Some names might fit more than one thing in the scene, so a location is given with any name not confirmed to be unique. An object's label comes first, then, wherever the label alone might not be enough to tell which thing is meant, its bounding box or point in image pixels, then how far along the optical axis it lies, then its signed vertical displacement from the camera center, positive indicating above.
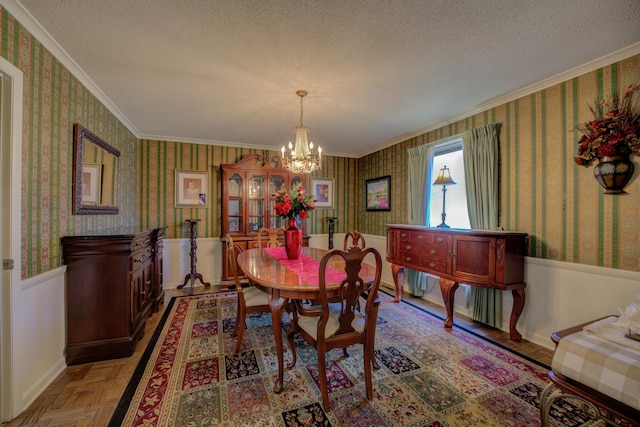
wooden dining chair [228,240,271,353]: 2.26 -0.79
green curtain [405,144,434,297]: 3.64 +0.36
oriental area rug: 1.57 -1.21
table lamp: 3.25 +0.44
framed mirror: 2.22 +0.39
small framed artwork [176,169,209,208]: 4.29 +0.43
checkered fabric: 1.19 -0.74
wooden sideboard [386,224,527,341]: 2.36 -0.44
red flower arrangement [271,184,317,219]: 2.43 +0.10
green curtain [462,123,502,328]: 2.79 +0.27
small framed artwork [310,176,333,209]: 5.13 +0.48
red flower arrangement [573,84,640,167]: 1.88 +0.65
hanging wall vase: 1.92 +0.32
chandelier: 2.68 +0.59
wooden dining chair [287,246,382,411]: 1.61 -0.73
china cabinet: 4.27 +0.28
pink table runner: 1.86 -0.44
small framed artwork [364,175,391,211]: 4.48 +0.38
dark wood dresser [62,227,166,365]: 2.09 -0.68
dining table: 1.69 -0.45
